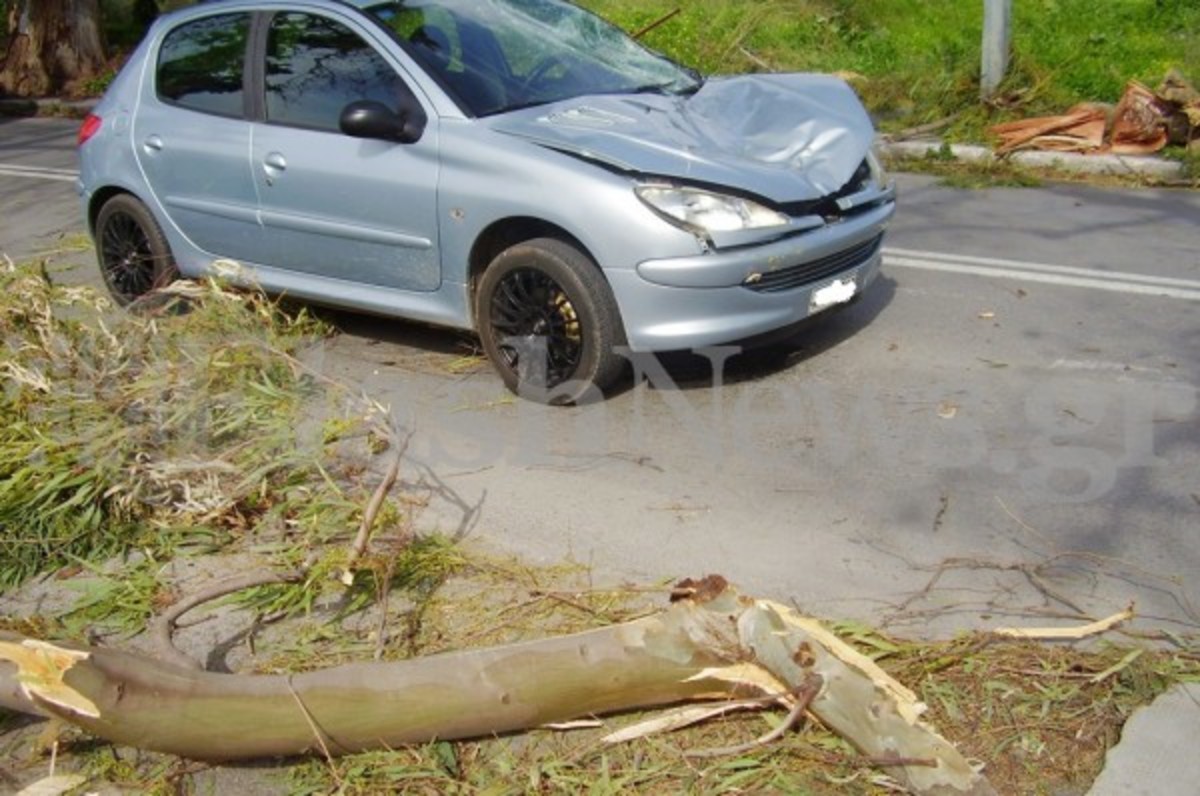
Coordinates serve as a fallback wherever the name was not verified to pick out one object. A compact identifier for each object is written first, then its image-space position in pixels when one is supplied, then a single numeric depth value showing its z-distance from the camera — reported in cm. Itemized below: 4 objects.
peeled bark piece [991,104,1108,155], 990
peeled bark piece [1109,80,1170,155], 973
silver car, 561
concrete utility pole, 1069
